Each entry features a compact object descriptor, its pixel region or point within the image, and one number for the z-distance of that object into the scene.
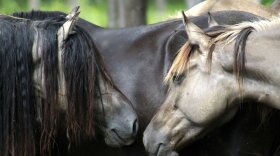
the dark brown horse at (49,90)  9.88
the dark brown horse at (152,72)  10.62
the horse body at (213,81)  9.46
